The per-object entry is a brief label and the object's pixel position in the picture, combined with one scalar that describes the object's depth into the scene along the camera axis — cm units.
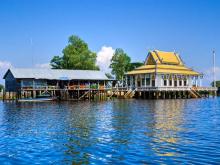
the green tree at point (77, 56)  8475
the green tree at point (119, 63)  9062
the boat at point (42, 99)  6392
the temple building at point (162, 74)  7675
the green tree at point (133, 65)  9689
